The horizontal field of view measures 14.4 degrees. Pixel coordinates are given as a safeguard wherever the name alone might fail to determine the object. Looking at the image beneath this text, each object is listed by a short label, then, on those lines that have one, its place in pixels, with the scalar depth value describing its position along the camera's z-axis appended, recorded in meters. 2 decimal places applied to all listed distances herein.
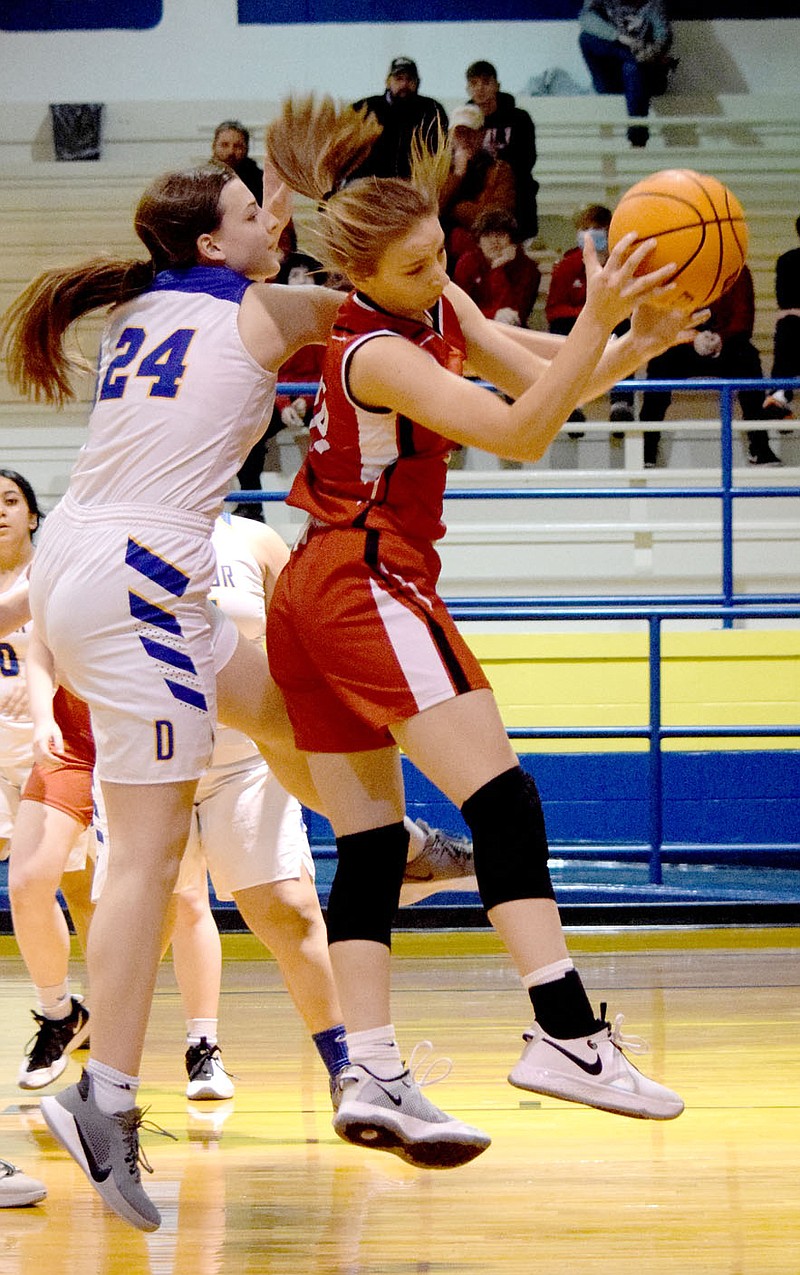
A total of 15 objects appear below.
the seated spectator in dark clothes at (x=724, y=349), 16.65
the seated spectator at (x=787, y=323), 17.55
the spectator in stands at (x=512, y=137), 19.14
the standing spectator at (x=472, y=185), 18.60
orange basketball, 5.14
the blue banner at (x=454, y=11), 22.97
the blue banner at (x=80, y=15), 23.22
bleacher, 21.46
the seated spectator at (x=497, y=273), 17.95
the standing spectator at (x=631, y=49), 21.17
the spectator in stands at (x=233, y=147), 18.11
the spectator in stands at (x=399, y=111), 17.57
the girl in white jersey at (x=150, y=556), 5.39
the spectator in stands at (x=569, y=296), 17.14
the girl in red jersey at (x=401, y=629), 5.20
